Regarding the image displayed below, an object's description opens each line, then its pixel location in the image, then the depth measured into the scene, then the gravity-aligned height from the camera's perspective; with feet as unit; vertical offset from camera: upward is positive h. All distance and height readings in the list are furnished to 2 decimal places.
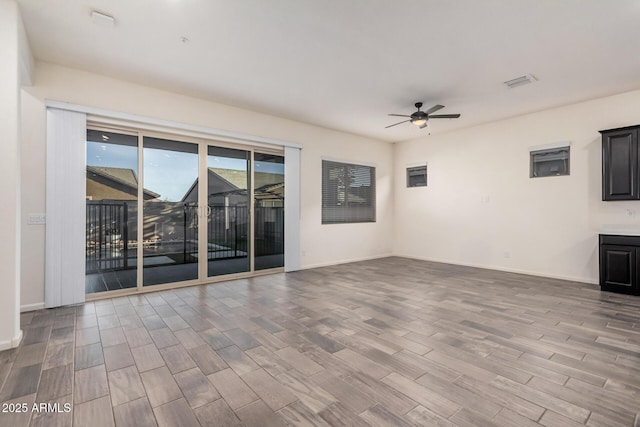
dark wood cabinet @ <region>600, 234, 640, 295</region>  13.47 -2.38
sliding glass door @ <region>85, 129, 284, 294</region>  13.70 +0.27
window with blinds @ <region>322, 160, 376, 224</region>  21.33 +1.70
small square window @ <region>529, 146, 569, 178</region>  16.75 +3.03
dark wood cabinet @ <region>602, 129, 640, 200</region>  13.93 +2.36
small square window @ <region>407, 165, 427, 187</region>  23.76 +3.17
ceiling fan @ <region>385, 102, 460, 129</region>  15.18 +5.16
